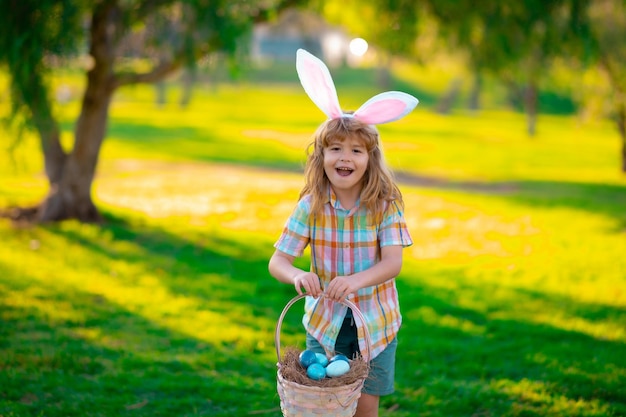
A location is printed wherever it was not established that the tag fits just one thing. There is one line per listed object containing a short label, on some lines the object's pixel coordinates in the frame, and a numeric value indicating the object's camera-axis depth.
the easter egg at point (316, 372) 2.68
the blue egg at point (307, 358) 2.77
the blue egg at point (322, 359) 2.79
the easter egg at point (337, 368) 2.69
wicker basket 2.58
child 2.99
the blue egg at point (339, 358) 2.77
